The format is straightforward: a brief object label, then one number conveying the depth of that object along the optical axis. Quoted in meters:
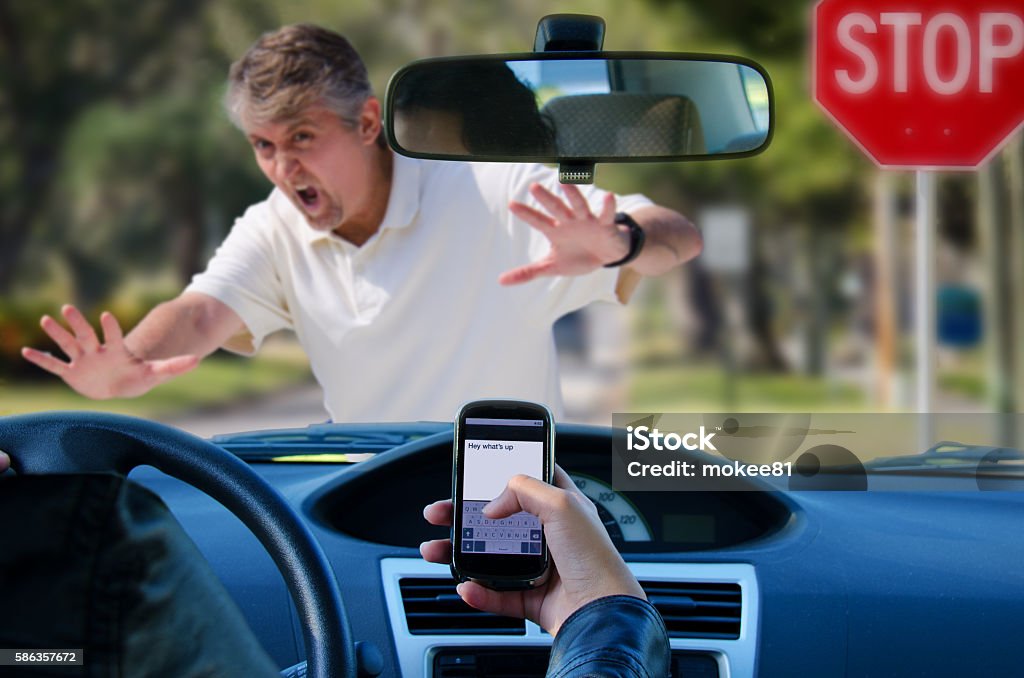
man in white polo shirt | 3.07
